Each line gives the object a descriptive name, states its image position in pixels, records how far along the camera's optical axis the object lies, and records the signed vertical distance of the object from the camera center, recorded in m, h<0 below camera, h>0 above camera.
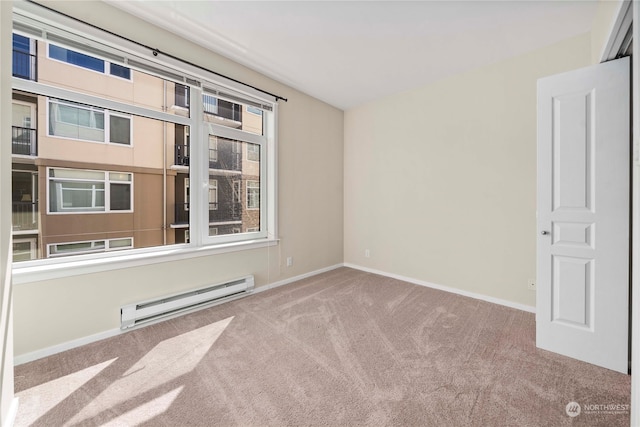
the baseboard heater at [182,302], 2.31 -0.90
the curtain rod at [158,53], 1.96 +1.50
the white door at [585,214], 1.78 -0.02
